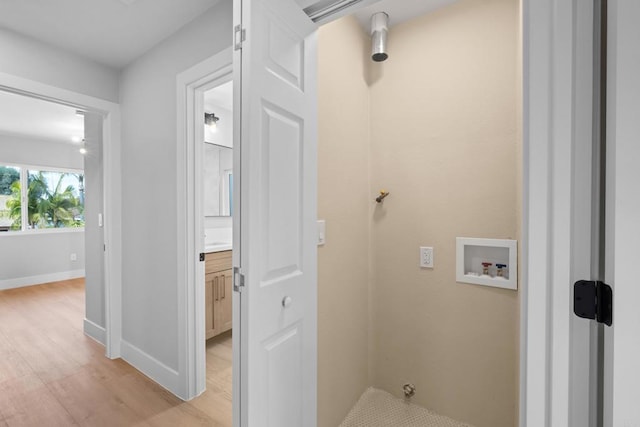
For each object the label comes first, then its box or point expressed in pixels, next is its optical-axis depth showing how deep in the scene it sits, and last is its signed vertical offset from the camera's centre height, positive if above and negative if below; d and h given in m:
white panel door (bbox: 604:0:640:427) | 0.61 +0.01
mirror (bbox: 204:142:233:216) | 3.37 +0.35
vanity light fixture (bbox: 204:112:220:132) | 3.12 +0.96
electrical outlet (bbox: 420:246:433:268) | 1.81 -0.29
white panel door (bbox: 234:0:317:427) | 0.96 -0.01
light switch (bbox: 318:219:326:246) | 1.51 -0.11
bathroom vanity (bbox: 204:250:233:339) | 2.62 -0.76
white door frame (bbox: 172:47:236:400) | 1.96 -0.13
